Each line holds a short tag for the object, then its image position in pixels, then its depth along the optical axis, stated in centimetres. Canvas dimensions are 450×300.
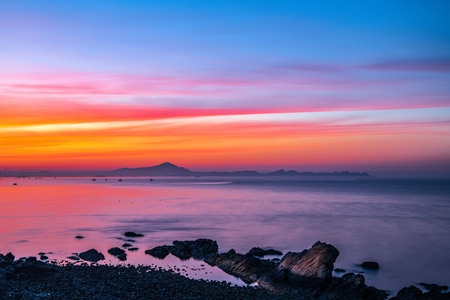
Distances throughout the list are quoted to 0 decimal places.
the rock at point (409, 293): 2433
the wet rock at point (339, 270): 3291
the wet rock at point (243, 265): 2888
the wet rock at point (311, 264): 2463
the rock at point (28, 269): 2427
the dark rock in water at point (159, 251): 3727
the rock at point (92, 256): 3489
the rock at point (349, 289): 2255
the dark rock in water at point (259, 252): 3816
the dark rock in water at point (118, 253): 3645
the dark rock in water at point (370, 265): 3512
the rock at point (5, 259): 2692
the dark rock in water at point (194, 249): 3728
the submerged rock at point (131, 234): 5104
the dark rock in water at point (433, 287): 2929
